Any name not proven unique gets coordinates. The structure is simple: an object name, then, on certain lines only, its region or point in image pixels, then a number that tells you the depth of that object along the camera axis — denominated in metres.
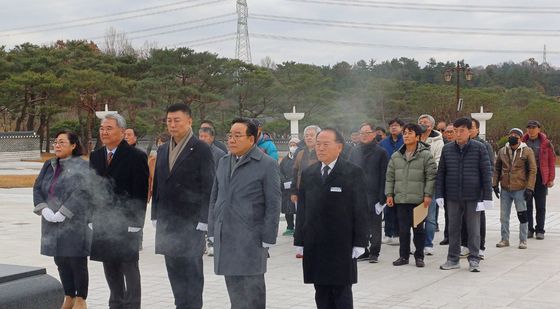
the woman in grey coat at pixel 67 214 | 5.86
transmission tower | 55.75
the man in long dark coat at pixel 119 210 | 5.53
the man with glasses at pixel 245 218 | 4.96
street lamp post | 35.69
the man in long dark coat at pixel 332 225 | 4.86
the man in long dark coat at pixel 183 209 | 5.38
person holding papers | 8.19
